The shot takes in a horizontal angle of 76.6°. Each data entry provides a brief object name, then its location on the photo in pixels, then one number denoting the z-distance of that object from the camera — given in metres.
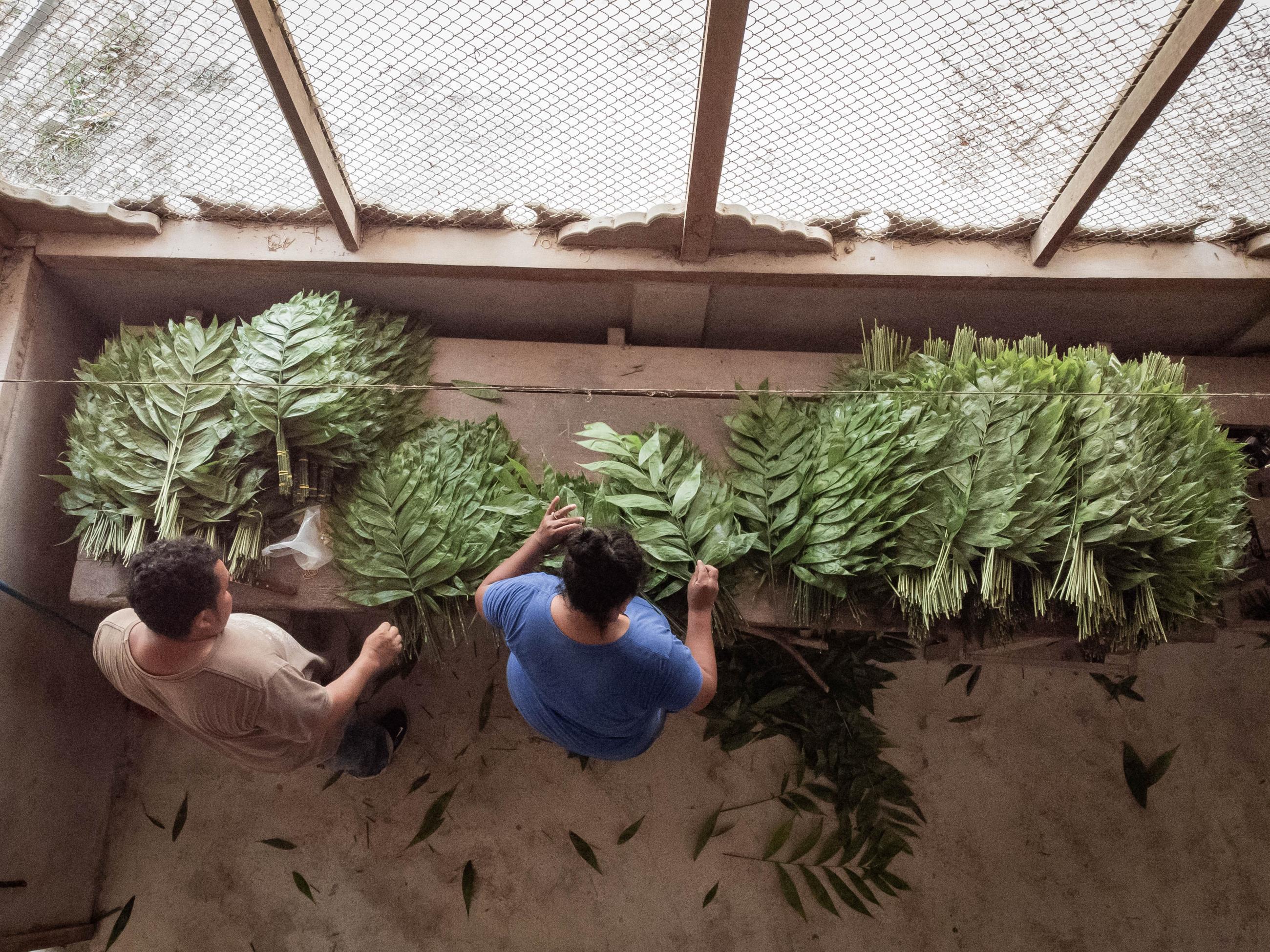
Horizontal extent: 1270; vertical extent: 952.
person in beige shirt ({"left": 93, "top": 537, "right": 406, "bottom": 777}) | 1.59
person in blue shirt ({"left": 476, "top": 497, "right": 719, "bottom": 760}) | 1.55
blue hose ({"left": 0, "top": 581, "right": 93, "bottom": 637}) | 2.17
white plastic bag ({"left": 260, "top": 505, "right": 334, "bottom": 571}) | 2.15
